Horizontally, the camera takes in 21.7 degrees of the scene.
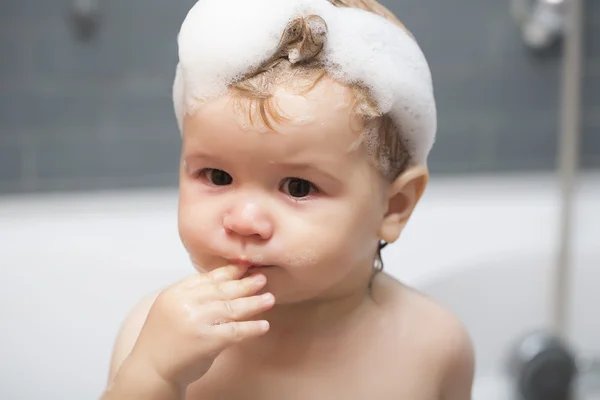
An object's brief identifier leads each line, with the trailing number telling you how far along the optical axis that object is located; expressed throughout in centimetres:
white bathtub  132
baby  84
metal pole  135
